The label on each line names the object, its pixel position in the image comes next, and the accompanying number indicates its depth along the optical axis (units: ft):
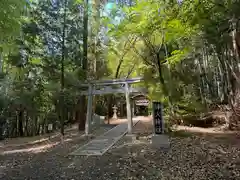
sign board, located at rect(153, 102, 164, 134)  14.64
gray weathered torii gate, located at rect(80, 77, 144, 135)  20.52
